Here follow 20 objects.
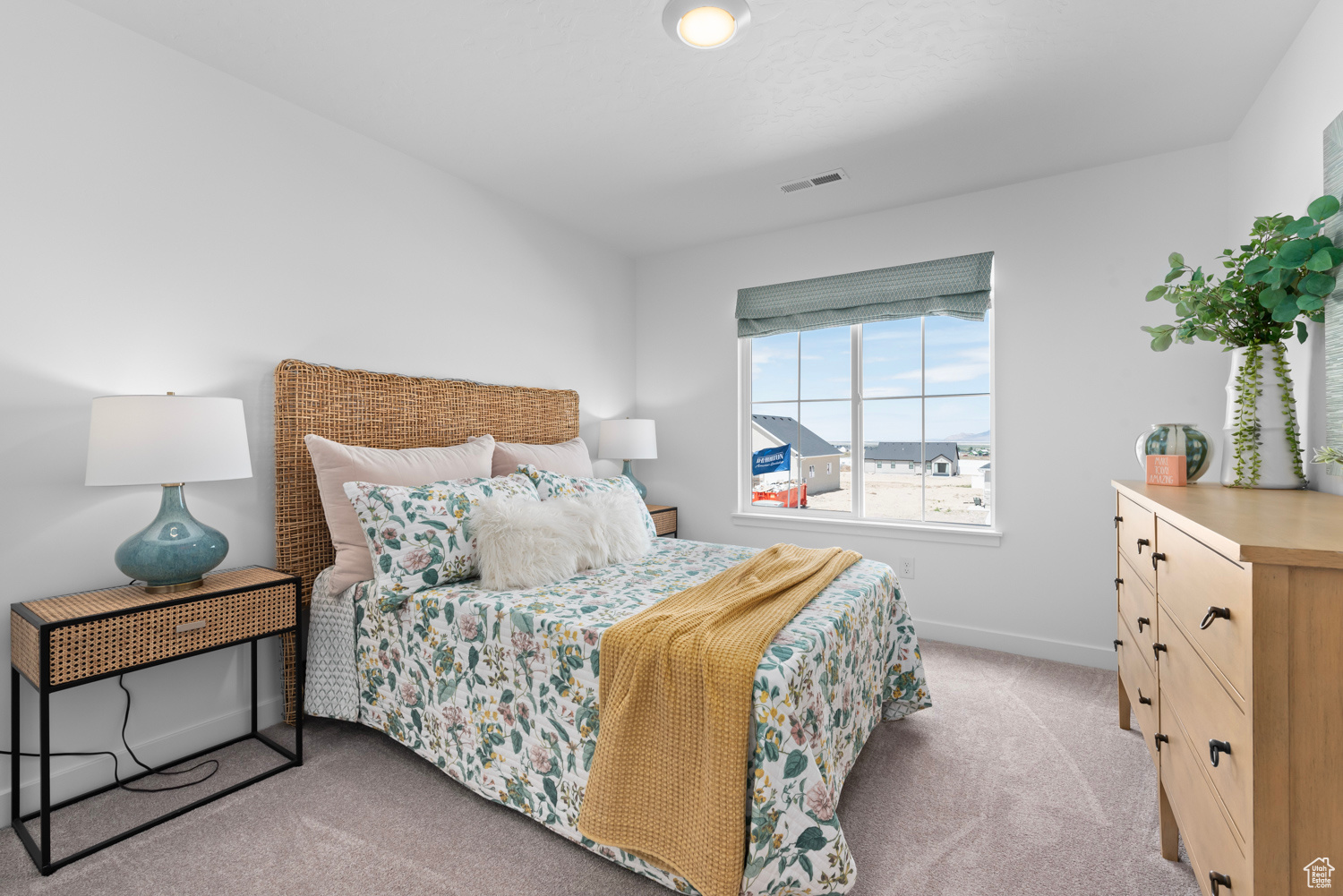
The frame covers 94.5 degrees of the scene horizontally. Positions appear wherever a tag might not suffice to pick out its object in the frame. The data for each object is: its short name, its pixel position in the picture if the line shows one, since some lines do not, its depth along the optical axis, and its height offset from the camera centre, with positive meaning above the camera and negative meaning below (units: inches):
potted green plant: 68.5 +16.7
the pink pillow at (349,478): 93.3 -4.3
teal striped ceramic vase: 83.7 +1.0
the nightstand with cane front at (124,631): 65.3 -21.3
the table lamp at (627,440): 156.3 +2.7
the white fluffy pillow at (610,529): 97.6 -12.9
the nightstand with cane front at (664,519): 156.5 -17.4
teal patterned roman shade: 133.0 +36.1
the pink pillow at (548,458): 122.6 -1.5
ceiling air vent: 123.6 +55.4
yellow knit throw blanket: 56.4 -28.0
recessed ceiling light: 74.7 +53.6
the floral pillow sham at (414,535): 86.3 -12.2
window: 138.8 +8.5
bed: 56.8 -27.4
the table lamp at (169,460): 71.0 -1.3
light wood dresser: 35.4 -15.3
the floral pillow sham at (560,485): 109.4 -6.2
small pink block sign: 81.4 -2.1
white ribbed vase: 75.7 +1.6
